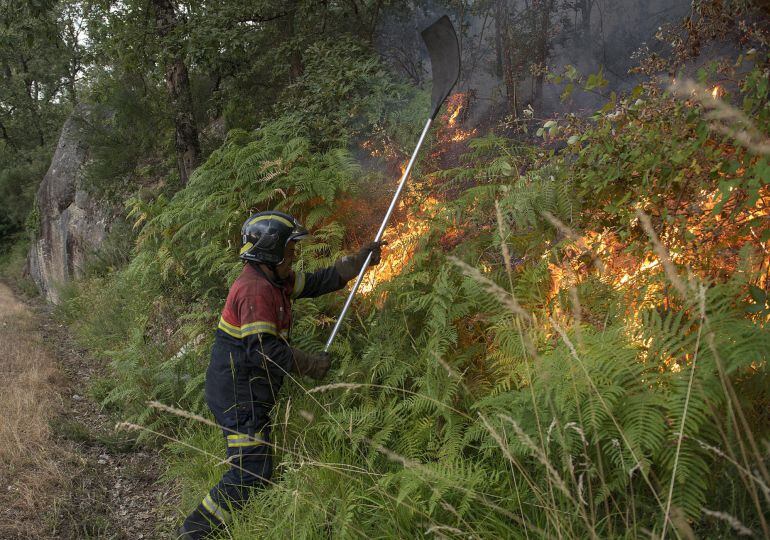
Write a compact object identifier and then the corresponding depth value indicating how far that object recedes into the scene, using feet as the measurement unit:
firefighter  12.39
